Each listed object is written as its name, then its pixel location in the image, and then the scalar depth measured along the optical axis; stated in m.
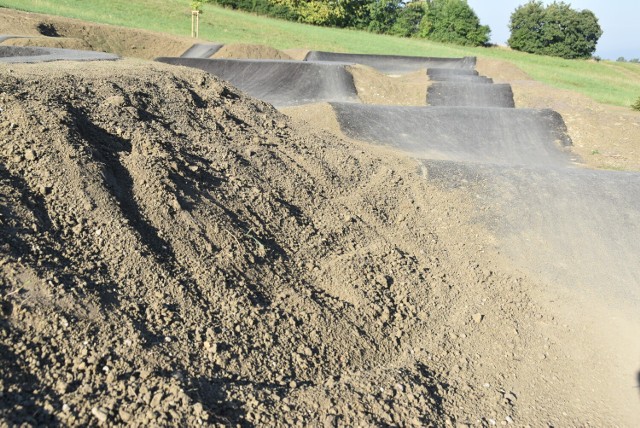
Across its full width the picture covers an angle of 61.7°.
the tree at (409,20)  49.03
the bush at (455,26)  45.69
